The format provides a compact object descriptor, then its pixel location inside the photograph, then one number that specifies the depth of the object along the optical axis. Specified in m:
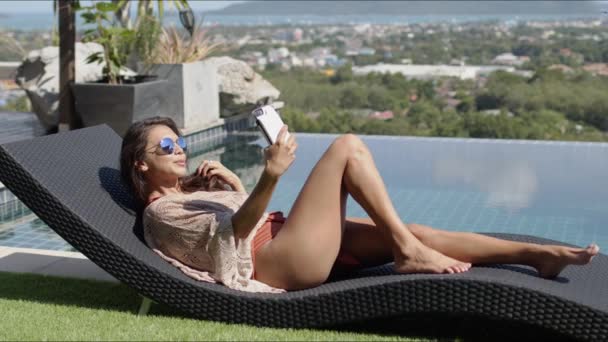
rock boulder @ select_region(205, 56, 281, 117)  10.77
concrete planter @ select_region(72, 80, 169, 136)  8.63
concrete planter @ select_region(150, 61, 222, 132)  9.52
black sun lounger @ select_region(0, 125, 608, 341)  2.93
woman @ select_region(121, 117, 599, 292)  3.19
